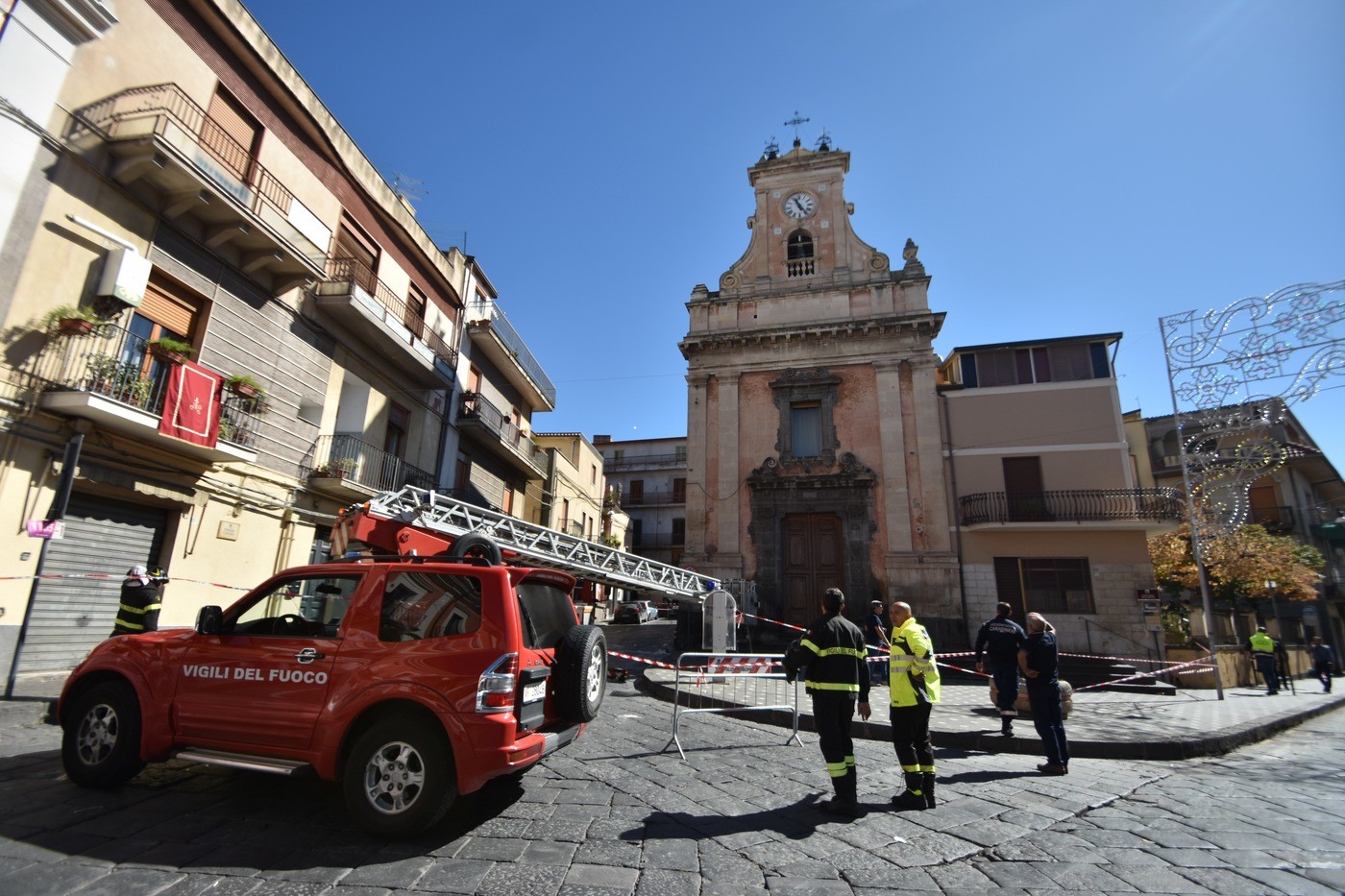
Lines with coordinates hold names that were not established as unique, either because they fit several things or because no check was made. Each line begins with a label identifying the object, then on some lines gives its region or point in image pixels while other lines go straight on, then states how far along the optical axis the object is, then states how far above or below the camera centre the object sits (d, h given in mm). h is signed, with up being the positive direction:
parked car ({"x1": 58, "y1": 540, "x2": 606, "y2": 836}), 3717 -565
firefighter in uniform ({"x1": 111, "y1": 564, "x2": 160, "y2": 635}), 7199 -128
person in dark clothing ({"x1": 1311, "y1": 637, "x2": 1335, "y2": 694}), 15914 -760
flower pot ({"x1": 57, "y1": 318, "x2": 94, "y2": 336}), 8203 +3442
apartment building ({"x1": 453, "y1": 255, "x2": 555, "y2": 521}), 19047 +6552
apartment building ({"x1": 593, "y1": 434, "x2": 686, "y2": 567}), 41688 +8203
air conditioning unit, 8758 +4414
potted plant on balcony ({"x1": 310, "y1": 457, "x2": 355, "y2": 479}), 12812 +2716
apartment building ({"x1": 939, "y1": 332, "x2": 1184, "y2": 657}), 16281 +3435
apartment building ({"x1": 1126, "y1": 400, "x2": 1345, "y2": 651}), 25922 +5771
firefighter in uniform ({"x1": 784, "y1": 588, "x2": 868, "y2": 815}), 4512 -485
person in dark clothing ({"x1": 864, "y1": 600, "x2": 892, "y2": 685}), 9156 -391
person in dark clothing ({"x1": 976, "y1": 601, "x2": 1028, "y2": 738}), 7457 -392
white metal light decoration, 9992 +3698
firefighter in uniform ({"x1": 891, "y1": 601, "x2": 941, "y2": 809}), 4641 -678
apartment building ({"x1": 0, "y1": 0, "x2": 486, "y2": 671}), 8109 +4660
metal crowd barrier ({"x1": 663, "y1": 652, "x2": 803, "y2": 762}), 8578 -1235
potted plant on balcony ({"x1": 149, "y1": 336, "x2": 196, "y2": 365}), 9273 +3615
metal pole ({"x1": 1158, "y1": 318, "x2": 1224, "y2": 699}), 11970 +1490
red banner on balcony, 9172 +2878
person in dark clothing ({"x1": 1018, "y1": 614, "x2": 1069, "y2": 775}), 5969 -651
